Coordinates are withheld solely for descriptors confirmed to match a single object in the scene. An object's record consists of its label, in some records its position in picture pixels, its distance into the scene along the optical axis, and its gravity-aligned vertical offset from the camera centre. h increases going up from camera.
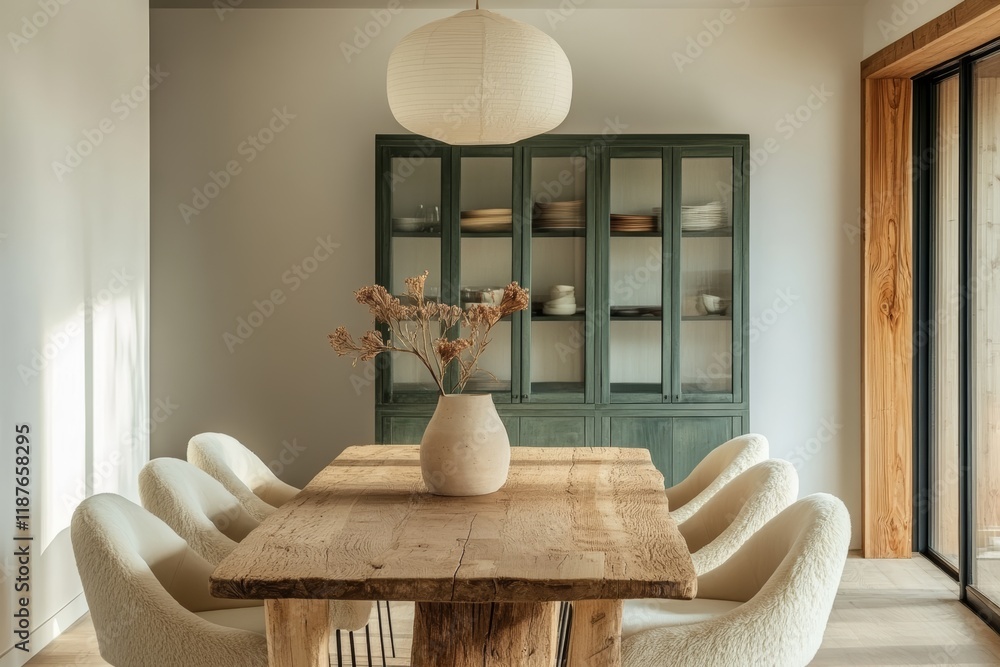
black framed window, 3.62 +0.02
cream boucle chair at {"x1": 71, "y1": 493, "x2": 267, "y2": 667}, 1.83 -0.58
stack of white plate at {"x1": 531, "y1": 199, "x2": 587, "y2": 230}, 4.18 +0.50
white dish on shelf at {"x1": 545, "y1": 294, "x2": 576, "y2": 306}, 4.19 +0.12
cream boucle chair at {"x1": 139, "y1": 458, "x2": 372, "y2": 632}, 2.39 -0.50
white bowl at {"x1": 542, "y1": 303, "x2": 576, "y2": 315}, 4.19 +0.08
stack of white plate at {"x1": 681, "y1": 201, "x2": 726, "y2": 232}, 4.17 +0.49
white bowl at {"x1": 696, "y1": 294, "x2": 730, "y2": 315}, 4.17 +0.10
